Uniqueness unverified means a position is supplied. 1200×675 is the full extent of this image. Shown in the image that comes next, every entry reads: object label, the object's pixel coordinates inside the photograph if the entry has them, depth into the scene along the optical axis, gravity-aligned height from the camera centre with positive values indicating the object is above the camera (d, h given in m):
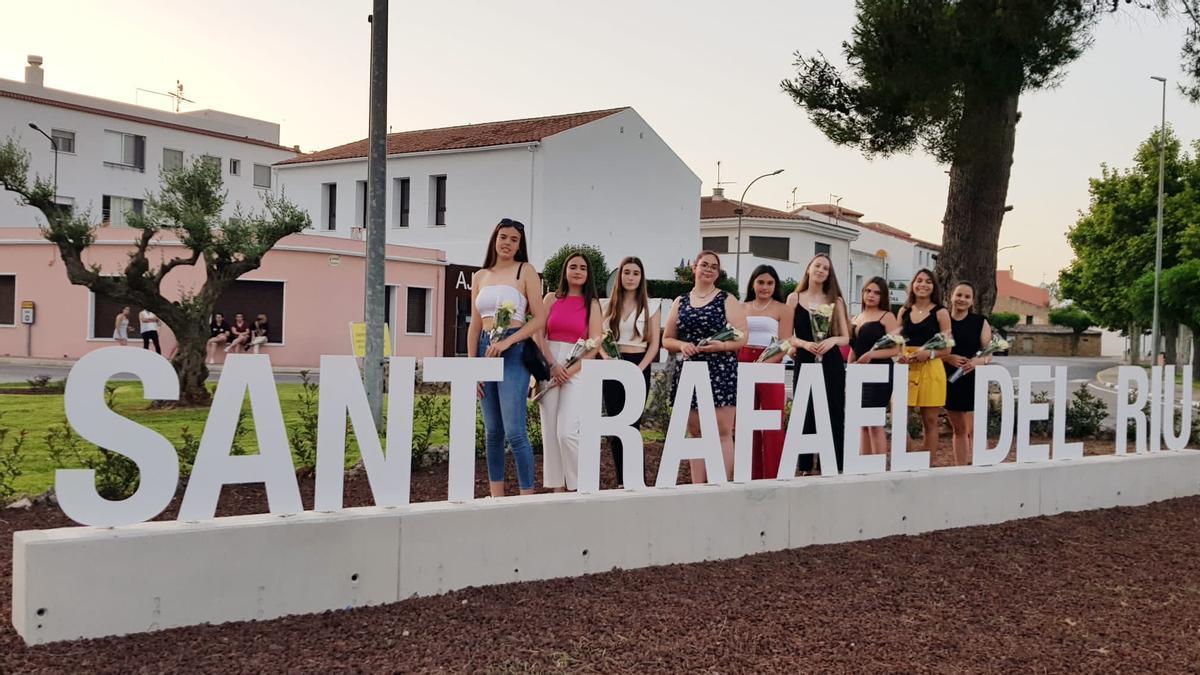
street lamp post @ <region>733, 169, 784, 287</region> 44.41 +3.01
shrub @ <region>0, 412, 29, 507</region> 6.42 -1.06
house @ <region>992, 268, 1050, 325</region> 97.69 +3.81
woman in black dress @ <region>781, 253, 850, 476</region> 7.26 +0.04
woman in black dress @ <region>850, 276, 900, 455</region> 7.50 +0.00
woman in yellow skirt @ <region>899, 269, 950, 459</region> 7.86 -0.07
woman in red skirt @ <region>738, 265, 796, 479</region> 7.12 +0.05
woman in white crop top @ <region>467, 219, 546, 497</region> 5.97 -0.04
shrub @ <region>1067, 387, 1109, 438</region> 12.42 -0.92
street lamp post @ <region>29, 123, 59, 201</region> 42.11 +6.58
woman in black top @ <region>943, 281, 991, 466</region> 8.05 -0.12
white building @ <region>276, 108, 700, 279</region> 35.34 +5.01
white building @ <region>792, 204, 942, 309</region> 62.94 +5.77
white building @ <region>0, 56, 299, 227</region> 42.31 +7.42
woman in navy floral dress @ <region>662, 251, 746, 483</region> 6.73 +0.01
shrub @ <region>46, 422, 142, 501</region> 6.38 -0.97
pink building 29.19 +0.63
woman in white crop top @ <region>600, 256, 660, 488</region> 6.96 +0.04
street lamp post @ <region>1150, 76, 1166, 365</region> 33.91 +3.30
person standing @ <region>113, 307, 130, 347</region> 27.29 -0.30
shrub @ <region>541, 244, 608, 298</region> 33.62 +1.96
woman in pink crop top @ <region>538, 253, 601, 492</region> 6.36 -0.16
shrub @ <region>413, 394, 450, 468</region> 8.13 -0.88
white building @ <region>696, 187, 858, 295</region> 51.81 +4.88
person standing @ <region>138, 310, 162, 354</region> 25.98 -0.26
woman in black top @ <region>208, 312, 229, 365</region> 27.48 -0.34
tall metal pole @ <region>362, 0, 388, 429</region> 10.93 +1.31
